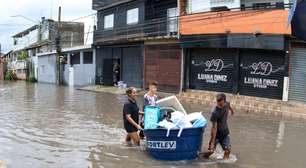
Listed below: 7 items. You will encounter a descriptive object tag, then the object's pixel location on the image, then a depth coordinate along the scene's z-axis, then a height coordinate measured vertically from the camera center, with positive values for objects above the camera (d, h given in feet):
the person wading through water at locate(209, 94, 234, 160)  31.81 -4.39
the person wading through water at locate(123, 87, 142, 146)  34.96 -3.91
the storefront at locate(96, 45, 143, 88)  103.40 -0.11
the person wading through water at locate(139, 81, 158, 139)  35.27 -2.59
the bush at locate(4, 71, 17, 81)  208.97 -5.81
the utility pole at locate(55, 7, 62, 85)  155.26 +1.71
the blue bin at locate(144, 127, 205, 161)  31.30 -5.57
